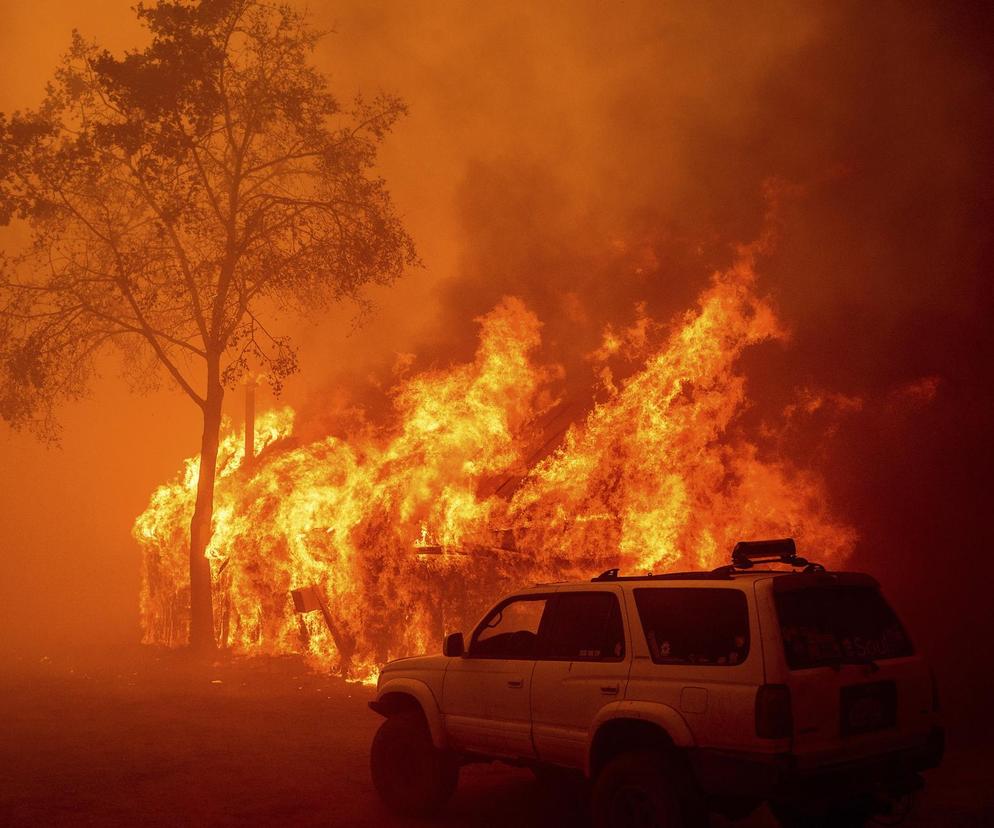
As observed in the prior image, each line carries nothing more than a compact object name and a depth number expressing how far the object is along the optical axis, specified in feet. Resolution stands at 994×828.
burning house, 45.75
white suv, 16.79
